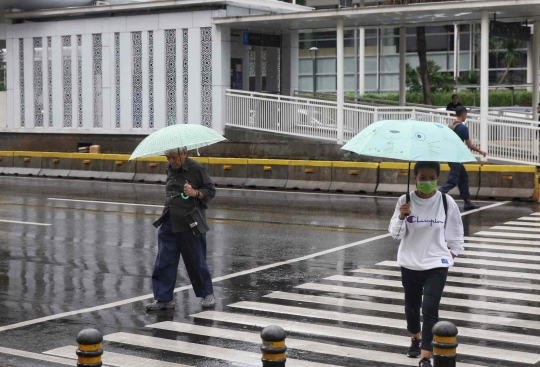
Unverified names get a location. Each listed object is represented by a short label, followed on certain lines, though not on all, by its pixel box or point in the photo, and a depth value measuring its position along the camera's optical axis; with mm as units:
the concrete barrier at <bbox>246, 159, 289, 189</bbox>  24000
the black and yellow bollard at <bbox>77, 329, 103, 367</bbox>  5578
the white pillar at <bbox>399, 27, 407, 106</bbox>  29156
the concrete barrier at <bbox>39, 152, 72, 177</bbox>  29016
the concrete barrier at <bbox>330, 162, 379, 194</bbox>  22469
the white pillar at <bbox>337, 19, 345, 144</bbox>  25766
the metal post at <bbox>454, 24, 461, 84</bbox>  64762
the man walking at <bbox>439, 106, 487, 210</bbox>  18047
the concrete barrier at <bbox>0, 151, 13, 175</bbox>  30688
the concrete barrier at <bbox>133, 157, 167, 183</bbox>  26344
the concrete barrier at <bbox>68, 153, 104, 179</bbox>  28141
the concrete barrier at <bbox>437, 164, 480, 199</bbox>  21047
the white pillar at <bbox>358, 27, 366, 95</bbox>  55262
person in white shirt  7522
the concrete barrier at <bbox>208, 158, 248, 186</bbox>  24688
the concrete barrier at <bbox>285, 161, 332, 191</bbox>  23297
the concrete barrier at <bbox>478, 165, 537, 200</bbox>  20328
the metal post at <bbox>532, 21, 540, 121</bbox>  26344
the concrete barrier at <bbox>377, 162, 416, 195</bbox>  22031
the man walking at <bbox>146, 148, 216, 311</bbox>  10195
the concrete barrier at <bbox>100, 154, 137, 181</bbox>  27188
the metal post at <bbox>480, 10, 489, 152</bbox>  23203
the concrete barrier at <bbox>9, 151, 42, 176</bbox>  29830
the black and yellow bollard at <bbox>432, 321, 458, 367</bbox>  5770
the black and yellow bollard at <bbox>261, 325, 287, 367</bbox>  5566
